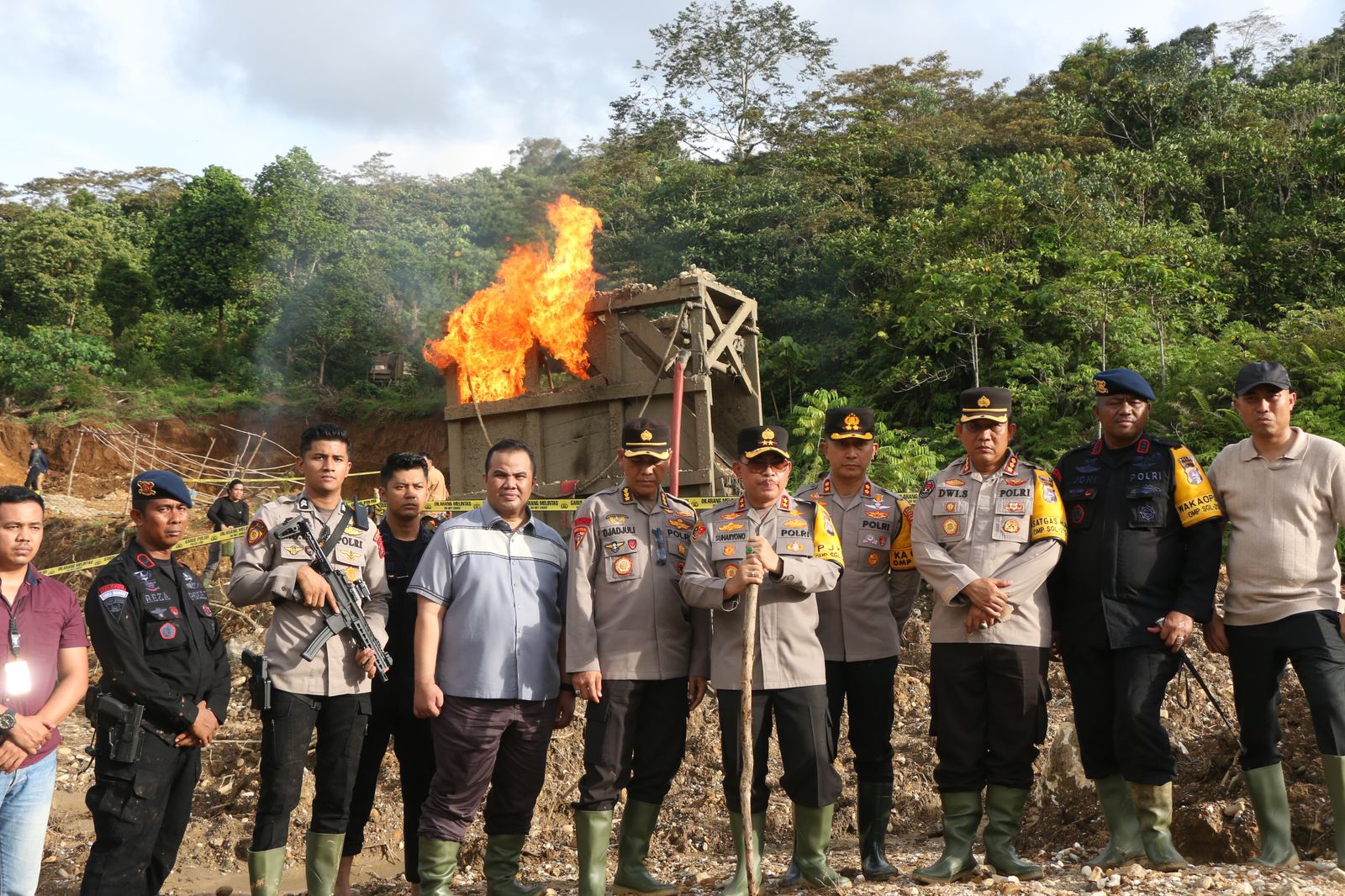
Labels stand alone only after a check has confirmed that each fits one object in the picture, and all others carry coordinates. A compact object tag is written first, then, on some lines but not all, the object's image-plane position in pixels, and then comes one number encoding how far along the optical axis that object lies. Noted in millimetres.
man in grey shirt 4391
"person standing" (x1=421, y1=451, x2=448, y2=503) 5630
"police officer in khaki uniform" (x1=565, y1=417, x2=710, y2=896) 4457
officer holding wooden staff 4395
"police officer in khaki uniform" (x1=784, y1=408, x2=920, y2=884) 4734
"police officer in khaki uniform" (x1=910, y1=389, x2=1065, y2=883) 4402
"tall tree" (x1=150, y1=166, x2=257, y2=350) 29734
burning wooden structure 9250
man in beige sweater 4219
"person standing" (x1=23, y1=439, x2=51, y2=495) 20875
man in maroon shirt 3654
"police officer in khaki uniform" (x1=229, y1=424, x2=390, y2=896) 4312
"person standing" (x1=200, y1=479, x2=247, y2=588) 12813
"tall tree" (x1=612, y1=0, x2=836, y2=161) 30594
